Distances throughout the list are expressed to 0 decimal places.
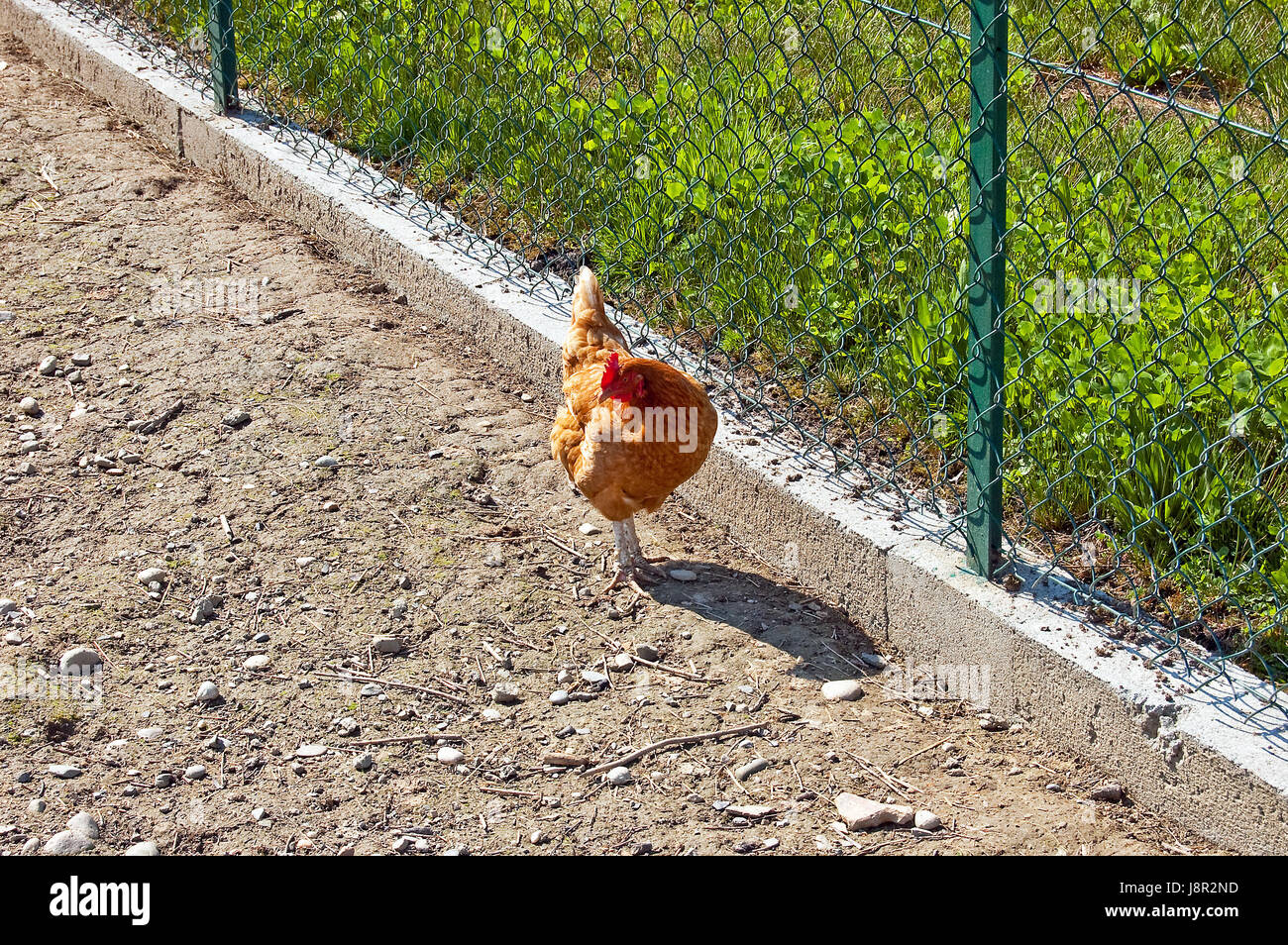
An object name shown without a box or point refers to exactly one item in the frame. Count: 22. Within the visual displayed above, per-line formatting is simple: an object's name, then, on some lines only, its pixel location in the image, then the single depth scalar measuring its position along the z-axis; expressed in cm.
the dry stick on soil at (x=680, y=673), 591
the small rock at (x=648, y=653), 609
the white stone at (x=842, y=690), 579
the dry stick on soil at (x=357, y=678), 582
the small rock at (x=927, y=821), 503
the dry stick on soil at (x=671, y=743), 544
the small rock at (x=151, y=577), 642
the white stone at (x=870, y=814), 504
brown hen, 616
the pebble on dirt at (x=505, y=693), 578
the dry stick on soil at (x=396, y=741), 549
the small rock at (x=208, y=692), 568
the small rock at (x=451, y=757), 542
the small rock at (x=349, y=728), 554
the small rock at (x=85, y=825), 495
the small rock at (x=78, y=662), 580
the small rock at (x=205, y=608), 618
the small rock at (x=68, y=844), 486
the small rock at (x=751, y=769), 536
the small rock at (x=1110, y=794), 514
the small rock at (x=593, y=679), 592
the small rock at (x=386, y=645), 603
